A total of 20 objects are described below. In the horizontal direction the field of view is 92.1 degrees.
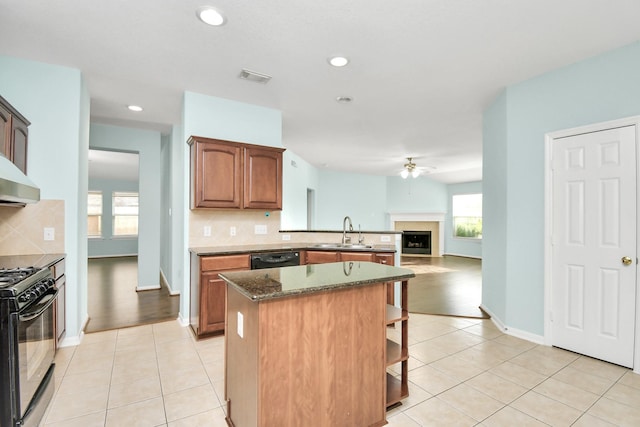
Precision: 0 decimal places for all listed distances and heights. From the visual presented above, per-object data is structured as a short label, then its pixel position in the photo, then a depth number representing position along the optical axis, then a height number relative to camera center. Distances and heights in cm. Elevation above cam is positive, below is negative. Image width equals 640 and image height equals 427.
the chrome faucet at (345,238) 412 -30
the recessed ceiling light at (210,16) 215 +144
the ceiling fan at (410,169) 745 +117
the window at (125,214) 969 +4
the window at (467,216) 962 +3
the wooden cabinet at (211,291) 314 -78
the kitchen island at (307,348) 149 -70
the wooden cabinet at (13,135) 236 +66
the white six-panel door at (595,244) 262 -24
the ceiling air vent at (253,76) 308 +143
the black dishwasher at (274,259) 340 -50
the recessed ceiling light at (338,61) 281 +144
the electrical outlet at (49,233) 290 -17
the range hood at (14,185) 171 +18
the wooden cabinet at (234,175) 342 +48
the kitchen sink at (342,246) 379 -37
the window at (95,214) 940 +3
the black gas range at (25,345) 151 -71
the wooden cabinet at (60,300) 261 -76
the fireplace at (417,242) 1042 -88
